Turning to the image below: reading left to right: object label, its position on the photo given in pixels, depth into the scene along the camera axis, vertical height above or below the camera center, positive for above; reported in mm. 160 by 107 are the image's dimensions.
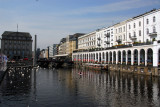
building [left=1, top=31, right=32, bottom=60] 160000 +12821
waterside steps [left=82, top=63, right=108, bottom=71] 86131 -4766
